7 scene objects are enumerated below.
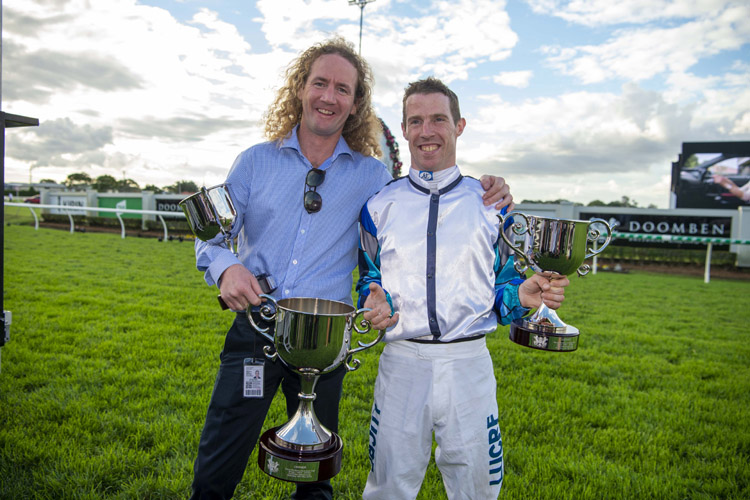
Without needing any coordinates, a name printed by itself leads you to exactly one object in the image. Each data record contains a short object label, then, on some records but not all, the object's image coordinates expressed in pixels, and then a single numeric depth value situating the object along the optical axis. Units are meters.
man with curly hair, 2.11
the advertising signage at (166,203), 27.67
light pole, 20.01
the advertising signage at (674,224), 22.64
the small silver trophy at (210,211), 1.91
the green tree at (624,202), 50.15
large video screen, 35.94
